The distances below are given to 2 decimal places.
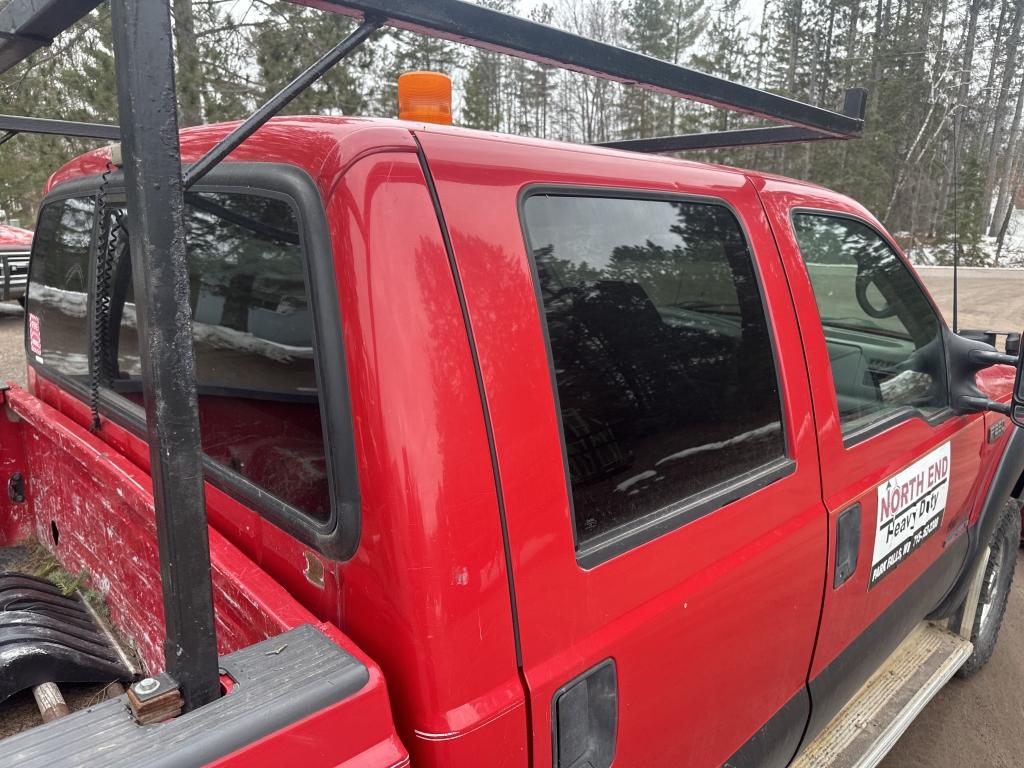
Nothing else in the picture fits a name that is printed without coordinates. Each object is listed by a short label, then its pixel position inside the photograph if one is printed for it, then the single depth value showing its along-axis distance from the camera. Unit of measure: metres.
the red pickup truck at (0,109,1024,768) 1.11
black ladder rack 0.88
